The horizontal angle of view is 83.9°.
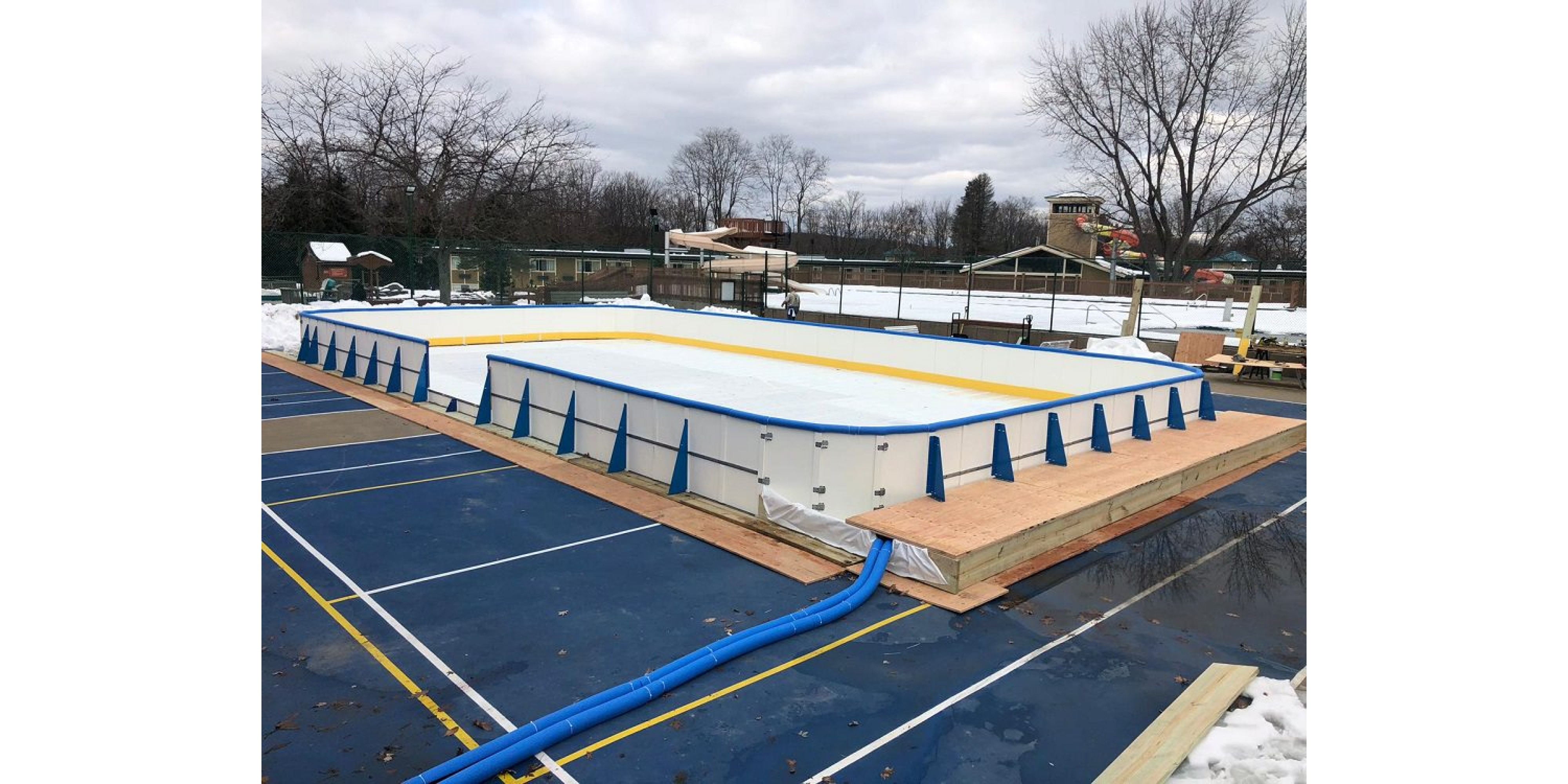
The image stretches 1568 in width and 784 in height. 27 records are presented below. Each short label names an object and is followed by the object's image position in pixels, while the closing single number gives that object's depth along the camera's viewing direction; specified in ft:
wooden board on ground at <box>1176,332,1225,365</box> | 79.71
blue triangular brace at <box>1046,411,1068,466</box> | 35.29
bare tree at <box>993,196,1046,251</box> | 362.12
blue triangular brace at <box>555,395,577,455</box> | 39.27
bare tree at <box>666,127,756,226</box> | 305.12
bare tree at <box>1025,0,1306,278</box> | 131.64
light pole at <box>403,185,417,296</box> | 132.46
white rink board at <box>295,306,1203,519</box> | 29.50
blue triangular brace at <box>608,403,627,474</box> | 36.32
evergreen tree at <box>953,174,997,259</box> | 341.37
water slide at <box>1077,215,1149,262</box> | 228.63
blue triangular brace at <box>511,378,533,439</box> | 42.57
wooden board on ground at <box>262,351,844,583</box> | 26.71
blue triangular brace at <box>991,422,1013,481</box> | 32.65
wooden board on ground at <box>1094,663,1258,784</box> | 14.75
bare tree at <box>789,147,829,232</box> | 320.09
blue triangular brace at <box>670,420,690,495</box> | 33.35
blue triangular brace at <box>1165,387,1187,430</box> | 43.83
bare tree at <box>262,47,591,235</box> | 134.41
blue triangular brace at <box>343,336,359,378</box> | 62.85
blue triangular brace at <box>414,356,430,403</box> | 53.16
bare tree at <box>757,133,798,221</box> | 317.42
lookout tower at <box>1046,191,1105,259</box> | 292.40
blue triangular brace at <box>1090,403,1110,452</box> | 37.96
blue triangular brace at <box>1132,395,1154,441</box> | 40.73
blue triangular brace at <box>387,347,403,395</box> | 56.44
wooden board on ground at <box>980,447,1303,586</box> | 26.43
